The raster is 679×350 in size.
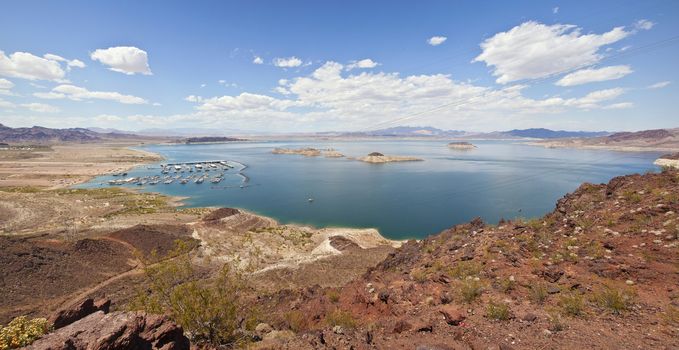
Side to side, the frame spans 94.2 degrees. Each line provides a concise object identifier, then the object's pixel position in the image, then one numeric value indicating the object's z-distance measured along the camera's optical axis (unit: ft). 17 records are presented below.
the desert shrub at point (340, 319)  40.86
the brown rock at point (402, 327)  36.14
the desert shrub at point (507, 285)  42.90
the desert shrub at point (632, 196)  56.05
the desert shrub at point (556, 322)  31.94
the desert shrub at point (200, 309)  34.50
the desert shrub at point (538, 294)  38.58
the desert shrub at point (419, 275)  52.65
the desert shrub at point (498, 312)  35.76
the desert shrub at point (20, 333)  23.17
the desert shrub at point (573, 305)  34.58
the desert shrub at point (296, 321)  45.80
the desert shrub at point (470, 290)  41.73
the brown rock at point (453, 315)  36.53
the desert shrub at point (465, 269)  50.01
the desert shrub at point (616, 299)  33.65
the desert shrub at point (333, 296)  53.72
